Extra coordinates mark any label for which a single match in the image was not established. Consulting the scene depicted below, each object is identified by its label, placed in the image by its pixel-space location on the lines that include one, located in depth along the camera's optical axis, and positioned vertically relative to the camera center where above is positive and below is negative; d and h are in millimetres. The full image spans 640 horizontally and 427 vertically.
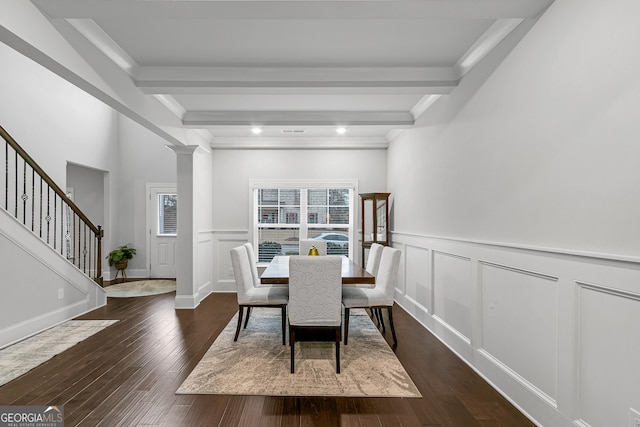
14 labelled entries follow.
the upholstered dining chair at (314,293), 2748 -634
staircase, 3398 -665
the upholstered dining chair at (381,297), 3332 -809
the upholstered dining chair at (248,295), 3371 -810
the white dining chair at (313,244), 4848 -433
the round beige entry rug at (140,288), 5676 -1329
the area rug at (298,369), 2459 -1276
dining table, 3127 -574
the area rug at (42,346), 2789 -1281
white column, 4801 -202
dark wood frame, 5277 -22
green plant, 6758 -780
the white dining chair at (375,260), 4050 -530
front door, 7152 -538
